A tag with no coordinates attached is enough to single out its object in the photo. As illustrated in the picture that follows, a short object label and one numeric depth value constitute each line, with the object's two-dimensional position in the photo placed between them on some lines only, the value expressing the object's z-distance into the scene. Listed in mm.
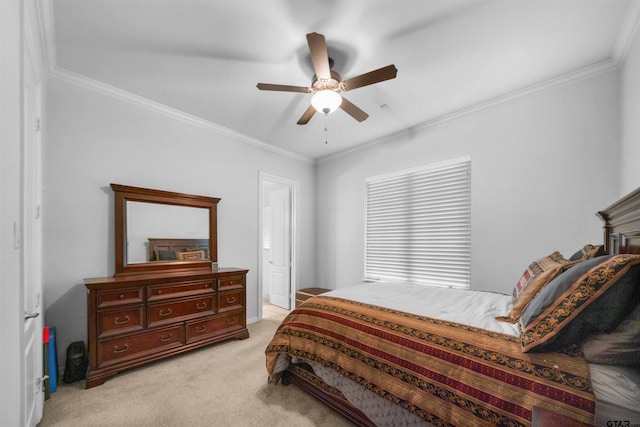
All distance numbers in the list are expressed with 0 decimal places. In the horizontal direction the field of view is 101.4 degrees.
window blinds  3281
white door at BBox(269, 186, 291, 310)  4797
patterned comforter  1107
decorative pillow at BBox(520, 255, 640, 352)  1071
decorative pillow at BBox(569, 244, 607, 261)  1691
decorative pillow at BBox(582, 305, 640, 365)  1036
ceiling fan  1874
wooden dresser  2305
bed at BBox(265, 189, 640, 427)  1063
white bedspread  1670
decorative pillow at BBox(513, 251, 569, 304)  1797
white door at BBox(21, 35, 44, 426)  1564
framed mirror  2793
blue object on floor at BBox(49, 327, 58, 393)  2139
